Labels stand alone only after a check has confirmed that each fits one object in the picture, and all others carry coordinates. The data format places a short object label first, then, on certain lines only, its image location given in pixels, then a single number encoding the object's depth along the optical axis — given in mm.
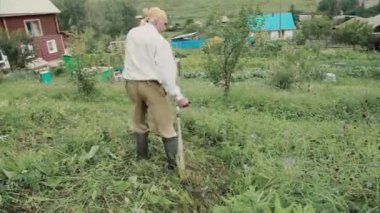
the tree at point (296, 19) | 46375
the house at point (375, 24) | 33625
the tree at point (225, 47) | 7484
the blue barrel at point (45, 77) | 15100
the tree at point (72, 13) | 41531
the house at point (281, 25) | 42844
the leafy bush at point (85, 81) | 8352
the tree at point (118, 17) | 41594
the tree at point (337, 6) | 54594
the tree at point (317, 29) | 34938
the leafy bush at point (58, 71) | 19270
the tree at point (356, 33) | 31078
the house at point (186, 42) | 37656
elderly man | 2963
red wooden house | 22417
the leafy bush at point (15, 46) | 17922
